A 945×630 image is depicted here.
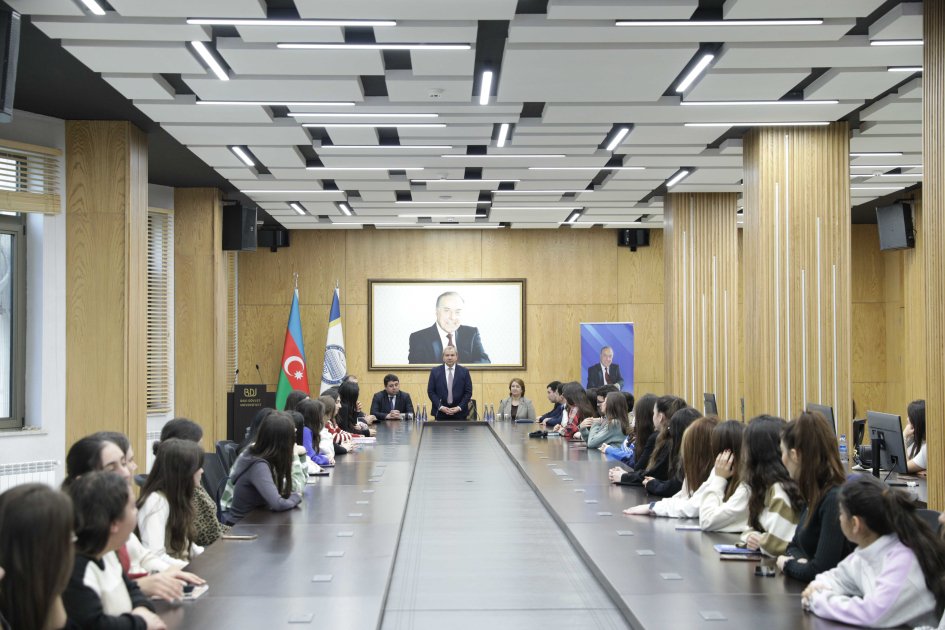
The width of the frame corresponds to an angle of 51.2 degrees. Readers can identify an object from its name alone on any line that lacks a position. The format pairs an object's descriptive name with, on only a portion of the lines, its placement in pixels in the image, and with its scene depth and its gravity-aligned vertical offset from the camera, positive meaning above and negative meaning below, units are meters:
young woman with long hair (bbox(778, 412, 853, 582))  3.97 -0.60
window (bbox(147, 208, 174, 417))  12.84 +0.39
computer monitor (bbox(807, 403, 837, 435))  7.40 -0.56
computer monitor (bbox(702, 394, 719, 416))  11.95 -0.82
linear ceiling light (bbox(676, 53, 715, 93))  7.04 +1.98
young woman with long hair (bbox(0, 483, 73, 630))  2.46 -0.52
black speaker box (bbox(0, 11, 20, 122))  5.70 +1.69
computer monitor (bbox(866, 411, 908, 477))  6.90 -0.76
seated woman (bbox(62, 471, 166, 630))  2.93 -0.58
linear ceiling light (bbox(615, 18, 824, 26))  6.18 +1.98
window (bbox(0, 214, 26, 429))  9.10 +0.24
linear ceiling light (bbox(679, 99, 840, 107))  8.11 +1.94
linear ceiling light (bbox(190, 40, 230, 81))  6.68 +1.99
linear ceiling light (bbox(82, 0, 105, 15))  5.82 +2.01
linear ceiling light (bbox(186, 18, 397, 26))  6.16 +2.01
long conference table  3.61 -1.02
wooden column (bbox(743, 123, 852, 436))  8.98 +0.65
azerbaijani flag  16.00 -0.29
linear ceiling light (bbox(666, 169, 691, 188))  11.40 +1.90
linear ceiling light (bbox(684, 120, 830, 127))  8.85 +1.92
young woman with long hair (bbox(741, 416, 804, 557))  4.50 -0.72
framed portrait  17.00 +0.31
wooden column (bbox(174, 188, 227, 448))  13.31 +0.55
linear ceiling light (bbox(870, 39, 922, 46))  6.55 +1.95
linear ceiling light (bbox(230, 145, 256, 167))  9.98 +1.95
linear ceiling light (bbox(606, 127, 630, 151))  9.26 +1.95
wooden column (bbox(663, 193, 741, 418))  12.62 +0.51
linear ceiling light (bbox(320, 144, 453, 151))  9.78 +1.94
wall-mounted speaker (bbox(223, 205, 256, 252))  13.62 +1.58
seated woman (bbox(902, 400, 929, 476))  7.43 -0.81
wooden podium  13.57 -0.85
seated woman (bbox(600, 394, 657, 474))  7.34 -0.70
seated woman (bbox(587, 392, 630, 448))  9.26 -0.82
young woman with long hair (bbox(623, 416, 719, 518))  5.57 -0.71
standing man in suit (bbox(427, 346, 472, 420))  13.74 -0.68
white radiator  8.78 -1.16
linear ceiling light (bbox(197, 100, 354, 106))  8.10 +1.98
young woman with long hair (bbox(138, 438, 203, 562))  4.39 -0.67
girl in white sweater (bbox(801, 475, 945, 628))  3.29 -0.78
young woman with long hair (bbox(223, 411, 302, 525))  5.89 -0.75
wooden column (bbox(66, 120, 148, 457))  9.34 +0.64
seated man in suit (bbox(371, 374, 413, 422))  13.74 -0.89
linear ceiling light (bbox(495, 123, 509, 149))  9.12 +1.95
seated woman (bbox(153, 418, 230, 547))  4.92 -0.89
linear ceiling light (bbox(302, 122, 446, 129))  8.78 +1.94
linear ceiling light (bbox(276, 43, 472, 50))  6.63 +1.99
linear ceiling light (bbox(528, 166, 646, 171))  11.08 +1.93
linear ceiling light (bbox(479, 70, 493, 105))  7.50 +1.99
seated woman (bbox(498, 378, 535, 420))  14.01 -0.93
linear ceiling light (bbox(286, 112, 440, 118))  8.45 +1.96
